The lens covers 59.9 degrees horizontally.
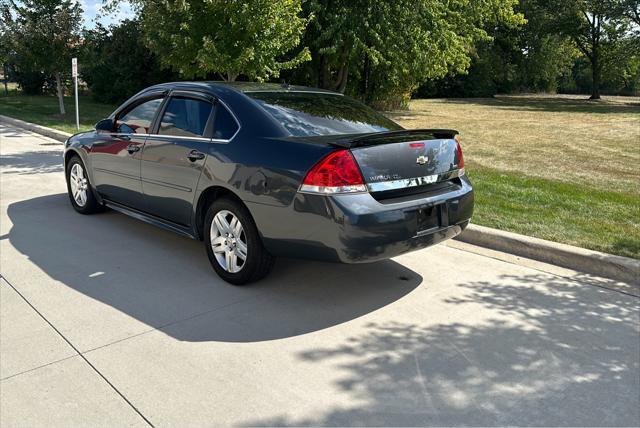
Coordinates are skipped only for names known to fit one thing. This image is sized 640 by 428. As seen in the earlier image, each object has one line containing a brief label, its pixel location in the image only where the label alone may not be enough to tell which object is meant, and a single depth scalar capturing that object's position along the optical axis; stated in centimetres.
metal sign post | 1449
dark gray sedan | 389
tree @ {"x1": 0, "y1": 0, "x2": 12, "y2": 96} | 1820
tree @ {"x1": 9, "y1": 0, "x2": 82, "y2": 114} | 1830
